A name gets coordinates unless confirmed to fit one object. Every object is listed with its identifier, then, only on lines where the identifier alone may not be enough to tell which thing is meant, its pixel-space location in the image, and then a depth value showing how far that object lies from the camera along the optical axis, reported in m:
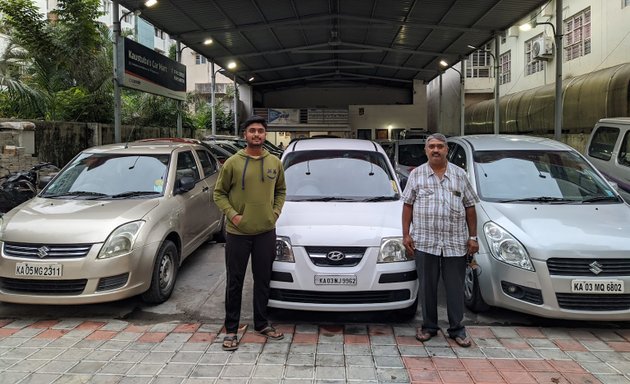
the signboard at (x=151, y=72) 10.45
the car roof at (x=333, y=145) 5.62
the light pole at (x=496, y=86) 16.47
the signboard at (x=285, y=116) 26.39
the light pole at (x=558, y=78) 12.02
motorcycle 7.20
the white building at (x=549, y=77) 14.49
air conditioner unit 20.17
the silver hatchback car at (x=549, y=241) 3.97
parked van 7.37
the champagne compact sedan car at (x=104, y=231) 4.30
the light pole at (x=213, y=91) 18.75
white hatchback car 3.99
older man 3.80
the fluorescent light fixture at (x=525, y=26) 14.78
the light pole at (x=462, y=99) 18.95
